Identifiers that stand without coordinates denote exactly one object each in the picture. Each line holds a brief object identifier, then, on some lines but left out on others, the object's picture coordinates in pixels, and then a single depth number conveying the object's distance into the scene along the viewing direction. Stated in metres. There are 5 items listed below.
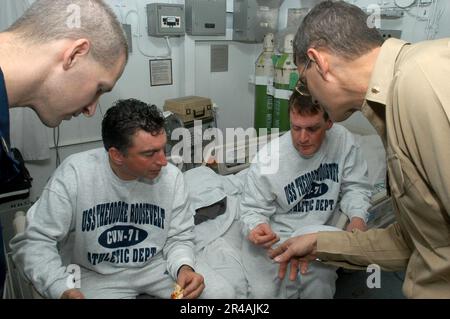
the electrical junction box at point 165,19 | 3.00
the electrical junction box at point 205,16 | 3.17
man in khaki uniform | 0.76
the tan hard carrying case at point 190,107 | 3.01
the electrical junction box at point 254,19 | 3.42
